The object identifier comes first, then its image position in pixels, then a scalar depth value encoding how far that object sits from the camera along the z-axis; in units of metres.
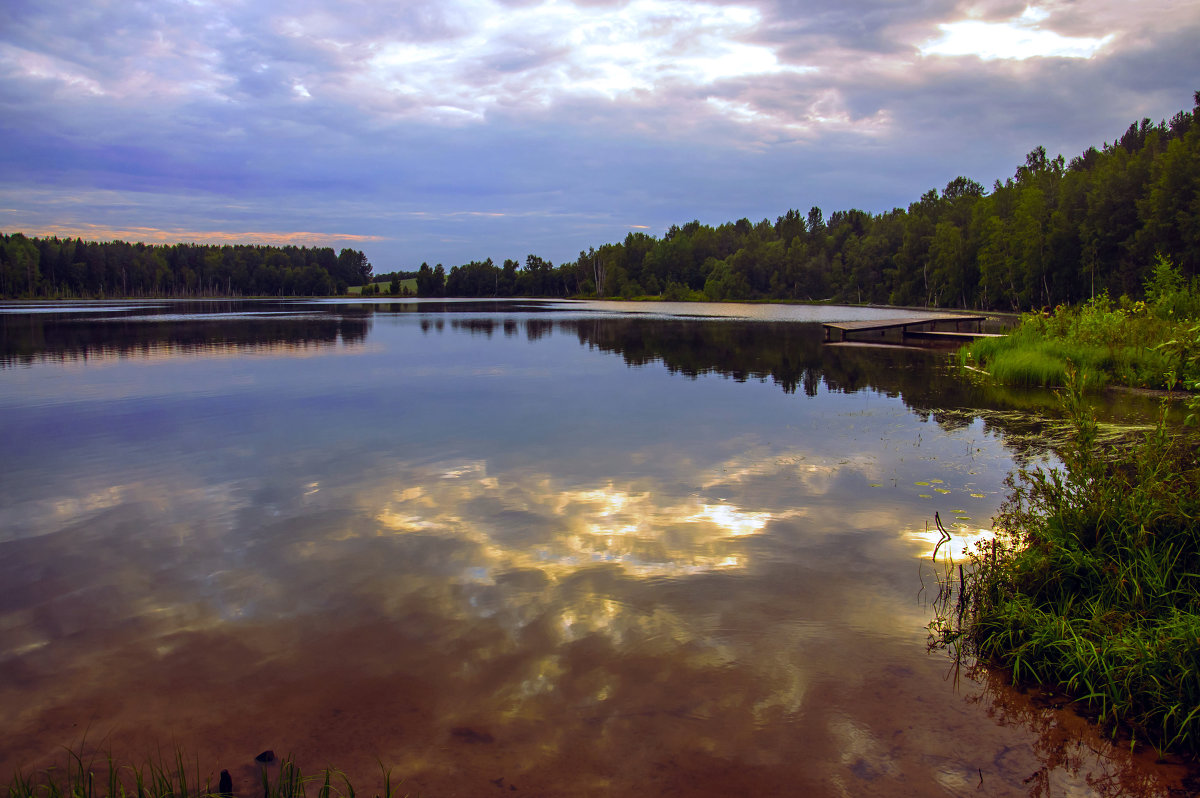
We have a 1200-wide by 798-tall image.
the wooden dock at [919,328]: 41.99
